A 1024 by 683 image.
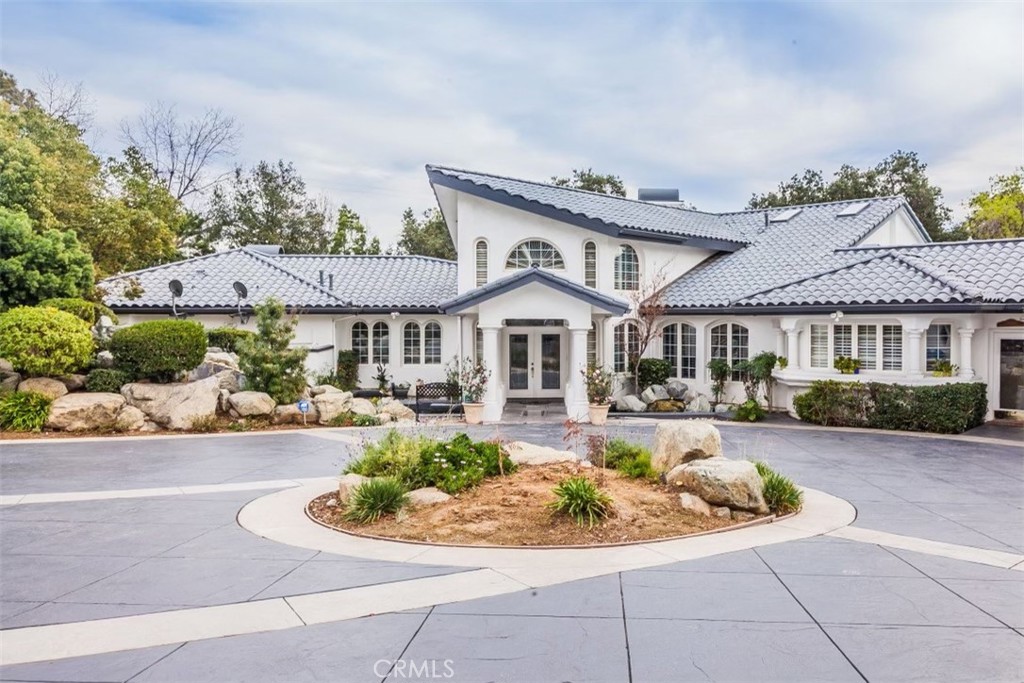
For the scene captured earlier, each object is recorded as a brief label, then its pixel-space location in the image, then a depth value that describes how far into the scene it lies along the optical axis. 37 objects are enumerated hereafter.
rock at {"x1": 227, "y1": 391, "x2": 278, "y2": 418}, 16.23
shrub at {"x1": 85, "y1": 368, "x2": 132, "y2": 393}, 15.63
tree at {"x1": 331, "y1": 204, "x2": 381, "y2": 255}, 43.00
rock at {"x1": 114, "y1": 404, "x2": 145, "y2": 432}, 15.02
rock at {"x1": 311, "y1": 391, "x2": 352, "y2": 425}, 16.62
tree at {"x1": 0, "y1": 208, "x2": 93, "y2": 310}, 15.30
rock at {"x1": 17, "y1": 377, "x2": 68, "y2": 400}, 14.92
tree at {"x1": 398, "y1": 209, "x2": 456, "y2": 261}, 40.47
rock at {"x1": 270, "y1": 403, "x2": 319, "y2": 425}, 16.50
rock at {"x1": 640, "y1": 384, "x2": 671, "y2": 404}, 19.33
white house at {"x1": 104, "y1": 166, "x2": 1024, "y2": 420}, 16.45
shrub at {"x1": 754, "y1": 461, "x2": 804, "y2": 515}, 8.25
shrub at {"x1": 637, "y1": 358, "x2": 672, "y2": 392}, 20.09
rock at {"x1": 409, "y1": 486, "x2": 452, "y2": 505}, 8.20
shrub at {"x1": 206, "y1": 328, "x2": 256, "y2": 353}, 20.11
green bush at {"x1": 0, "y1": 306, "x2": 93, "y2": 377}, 14.20
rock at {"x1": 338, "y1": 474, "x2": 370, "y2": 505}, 8.30
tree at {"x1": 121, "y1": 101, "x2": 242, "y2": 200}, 37.06
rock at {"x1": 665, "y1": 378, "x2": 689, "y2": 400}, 19.75
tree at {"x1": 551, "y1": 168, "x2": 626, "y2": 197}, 40.25
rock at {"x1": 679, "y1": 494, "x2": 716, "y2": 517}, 7.93
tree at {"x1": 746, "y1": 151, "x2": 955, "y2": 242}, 37.06
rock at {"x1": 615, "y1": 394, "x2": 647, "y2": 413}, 18.94
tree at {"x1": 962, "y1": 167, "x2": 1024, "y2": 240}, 31.45
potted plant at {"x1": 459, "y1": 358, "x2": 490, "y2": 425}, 17.17
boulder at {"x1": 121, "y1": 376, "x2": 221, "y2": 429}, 15.46
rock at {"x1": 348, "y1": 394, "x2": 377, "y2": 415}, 17.12
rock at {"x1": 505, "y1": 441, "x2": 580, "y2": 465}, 9.90
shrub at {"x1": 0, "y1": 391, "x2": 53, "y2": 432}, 14.49
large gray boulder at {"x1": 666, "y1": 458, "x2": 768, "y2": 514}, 7.93
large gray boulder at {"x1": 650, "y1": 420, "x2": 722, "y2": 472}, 9.27
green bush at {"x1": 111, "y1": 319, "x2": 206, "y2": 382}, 15.73
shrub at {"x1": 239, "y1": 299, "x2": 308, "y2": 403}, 16.73
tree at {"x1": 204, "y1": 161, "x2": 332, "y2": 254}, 40.41
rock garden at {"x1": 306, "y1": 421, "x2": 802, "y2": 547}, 7.38
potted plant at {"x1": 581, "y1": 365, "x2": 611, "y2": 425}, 17.20
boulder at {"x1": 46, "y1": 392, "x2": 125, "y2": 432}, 14.68
